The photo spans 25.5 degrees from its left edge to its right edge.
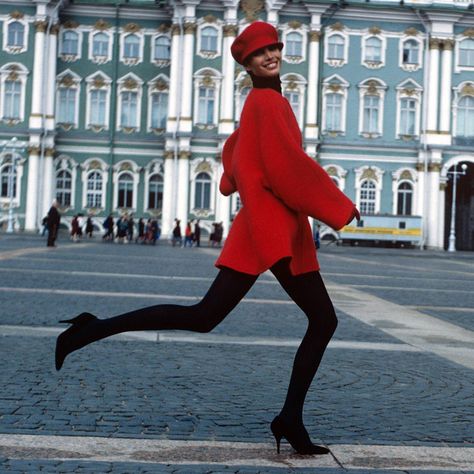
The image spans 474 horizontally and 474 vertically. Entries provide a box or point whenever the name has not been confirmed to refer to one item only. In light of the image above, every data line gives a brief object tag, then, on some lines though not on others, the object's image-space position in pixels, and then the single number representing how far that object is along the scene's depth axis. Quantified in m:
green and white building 52.78
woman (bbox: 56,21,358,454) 4.54
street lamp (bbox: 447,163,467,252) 50.84
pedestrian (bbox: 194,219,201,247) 45.78
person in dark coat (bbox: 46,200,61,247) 32.38
